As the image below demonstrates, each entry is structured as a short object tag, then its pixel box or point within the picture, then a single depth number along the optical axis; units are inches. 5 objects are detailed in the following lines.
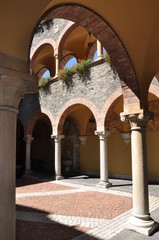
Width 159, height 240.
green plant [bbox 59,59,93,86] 429.1
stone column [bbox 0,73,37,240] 88.1
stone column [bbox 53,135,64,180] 481.7
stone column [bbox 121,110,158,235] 172.9
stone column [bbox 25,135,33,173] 577.3
